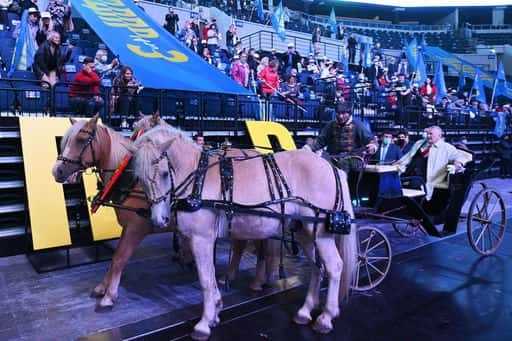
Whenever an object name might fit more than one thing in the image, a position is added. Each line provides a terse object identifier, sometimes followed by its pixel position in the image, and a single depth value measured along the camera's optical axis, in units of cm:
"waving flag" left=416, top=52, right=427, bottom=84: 2092
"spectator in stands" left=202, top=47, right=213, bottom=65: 1377
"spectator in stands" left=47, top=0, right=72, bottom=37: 1109
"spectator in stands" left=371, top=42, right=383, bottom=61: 2735
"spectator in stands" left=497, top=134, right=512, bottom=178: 1686
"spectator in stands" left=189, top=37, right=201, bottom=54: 1537
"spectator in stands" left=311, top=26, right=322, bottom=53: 2562
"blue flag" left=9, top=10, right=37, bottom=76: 866
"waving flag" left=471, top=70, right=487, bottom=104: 2222
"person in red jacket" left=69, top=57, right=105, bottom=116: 748
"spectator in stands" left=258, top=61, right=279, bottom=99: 1204
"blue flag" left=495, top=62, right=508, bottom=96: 2350
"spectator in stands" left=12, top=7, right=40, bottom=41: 896
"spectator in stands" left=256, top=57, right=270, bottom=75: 1254
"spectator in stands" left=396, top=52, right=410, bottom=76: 2550
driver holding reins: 546
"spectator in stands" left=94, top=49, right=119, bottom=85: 986
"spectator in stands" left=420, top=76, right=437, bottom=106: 1789
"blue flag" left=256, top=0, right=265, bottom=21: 2545
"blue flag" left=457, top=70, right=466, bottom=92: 2449
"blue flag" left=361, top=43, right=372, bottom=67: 2580
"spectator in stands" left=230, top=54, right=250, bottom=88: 1206
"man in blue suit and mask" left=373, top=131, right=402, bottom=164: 837
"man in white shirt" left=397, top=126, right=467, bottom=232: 605
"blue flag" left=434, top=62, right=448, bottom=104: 2020
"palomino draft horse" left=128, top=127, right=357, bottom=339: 369
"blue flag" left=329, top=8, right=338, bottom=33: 3050
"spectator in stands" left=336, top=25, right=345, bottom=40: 3142
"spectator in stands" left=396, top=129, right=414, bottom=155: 1024
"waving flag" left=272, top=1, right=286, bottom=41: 2262
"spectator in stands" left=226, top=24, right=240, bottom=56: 1968
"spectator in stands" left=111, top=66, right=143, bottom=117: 786
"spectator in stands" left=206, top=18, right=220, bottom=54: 1648
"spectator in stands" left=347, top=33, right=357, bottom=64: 2647
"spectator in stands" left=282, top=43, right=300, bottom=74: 1878
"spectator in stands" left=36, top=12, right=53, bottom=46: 911
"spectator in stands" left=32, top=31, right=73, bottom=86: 776
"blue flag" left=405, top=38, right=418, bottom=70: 2181
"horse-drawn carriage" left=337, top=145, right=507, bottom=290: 529
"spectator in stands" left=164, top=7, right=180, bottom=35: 1630
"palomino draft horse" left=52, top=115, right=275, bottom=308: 451
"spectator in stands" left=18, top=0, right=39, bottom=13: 1240
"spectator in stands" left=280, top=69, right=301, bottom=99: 1282
